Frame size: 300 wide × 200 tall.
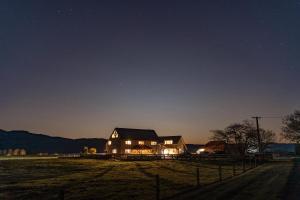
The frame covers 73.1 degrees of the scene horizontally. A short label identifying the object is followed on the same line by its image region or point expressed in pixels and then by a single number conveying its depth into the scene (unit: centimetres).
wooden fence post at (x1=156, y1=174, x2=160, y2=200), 1085
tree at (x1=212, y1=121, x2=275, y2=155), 4791
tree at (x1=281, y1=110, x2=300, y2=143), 4184
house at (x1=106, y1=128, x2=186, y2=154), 6893
